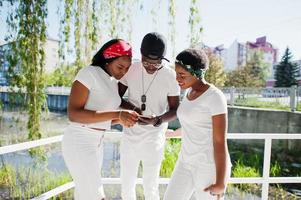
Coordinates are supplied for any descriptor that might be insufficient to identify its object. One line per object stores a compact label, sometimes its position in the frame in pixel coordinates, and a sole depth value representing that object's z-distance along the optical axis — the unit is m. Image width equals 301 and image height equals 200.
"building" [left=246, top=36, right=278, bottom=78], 65.78
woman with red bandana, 1.73
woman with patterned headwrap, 1.61
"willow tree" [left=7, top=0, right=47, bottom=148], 3.37
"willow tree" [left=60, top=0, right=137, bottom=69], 3.64
